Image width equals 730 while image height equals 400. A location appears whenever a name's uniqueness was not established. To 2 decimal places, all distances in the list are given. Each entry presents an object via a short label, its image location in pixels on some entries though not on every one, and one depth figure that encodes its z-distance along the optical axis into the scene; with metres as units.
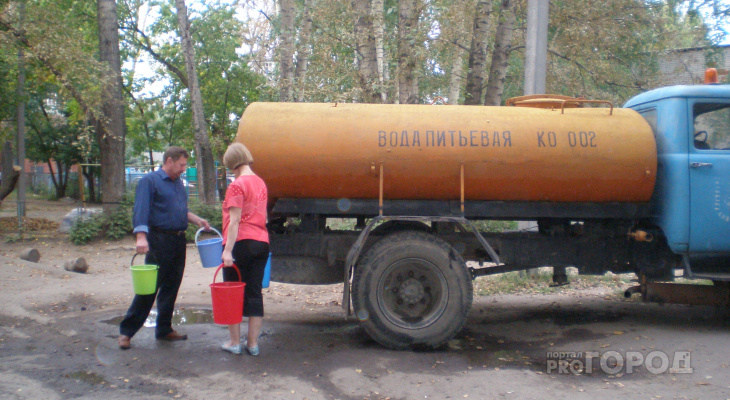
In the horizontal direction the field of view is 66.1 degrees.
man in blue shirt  4.92
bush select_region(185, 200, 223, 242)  12.81
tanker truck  5.13
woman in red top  4.55
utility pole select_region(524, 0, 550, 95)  8.30
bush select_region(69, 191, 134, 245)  11.49
